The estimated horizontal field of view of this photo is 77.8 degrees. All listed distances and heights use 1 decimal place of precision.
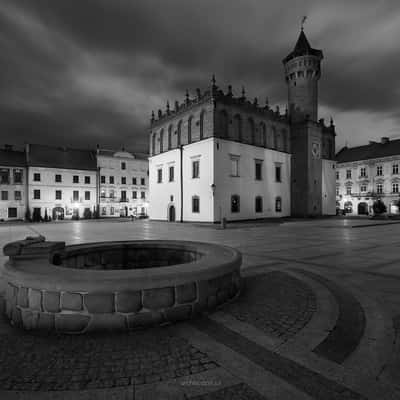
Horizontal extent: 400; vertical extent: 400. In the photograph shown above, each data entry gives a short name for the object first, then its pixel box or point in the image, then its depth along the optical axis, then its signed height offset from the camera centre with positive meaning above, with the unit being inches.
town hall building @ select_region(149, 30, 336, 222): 1115.3 +263.8
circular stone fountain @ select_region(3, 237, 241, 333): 136.9 -50.8
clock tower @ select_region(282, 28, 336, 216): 1403.8 +429.1
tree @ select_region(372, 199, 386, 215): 1381.6 -13.2
